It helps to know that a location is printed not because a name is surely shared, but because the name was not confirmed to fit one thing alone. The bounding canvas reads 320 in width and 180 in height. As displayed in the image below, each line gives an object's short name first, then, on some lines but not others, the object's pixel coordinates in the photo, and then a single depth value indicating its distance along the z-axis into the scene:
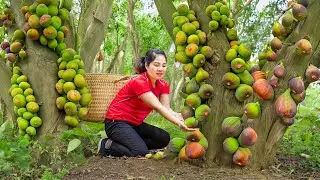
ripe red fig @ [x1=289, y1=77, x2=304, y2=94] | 2.75
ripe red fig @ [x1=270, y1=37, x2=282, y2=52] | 2.86
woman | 3.99
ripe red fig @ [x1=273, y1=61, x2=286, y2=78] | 2.80
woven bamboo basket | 4.26
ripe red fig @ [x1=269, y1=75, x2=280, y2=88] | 2.83
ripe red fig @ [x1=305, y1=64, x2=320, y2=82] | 2.81
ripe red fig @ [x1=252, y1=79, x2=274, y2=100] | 2.81
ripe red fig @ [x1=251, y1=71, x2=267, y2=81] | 2.95
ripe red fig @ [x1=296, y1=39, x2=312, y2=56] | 2.72
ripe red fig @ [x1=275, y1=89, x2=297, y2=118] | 2.75
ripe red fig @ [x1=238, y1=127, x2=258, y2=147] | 2.78
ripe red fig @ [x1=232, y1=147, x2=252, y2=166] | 2.83
